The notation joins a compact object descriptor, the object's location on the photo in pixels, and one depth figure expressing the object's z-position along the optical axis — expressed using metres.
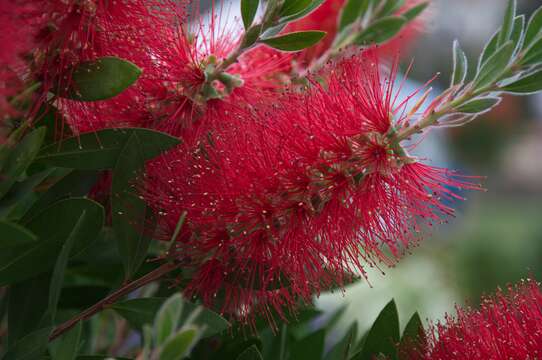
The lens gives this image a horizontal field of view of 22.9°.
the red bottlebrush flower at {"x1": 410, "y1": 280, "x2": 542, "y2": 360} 0.46
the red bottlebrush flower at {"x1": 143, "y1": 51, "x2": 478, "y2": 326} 0.47
